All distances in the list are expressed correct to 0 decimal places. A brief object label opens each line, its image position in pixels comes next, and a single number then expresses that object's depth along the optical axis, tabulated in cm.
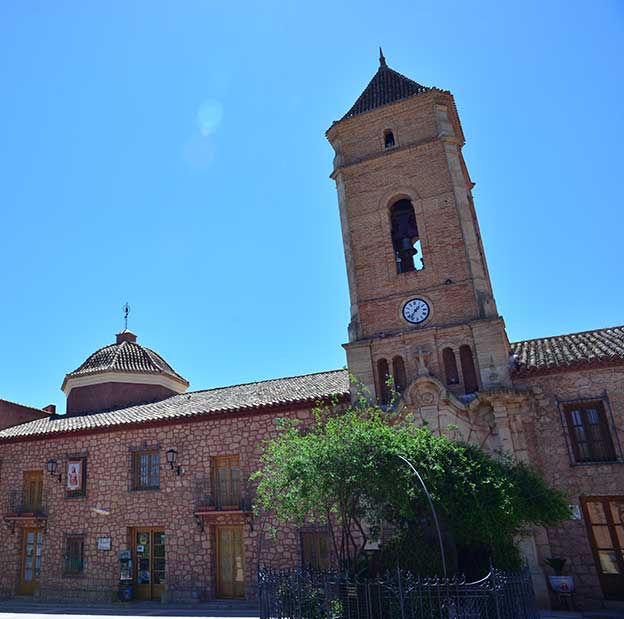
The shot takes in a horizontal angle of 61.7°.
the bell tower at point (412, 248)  1338
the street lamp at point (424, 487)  753
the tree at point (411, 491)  839
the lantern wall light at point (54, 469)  1677
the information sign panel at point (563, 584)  1085
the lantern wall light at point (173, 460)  1537
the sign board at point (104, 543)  1552
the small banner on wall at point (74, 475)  1639
